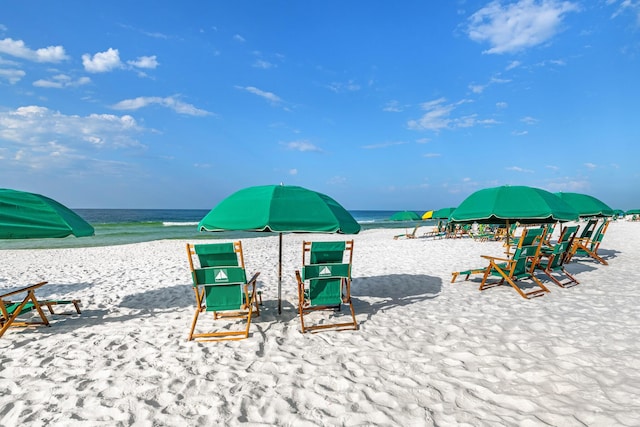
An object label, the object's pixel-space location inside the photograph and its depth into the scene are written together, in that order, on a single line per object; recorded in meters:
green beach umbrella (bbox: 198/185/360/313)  4.09
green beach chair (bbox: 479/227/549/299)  6.35
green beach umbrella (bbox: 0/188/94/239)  3.75
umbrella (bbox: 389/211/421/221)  20.72
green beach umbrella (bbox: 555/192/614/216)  9.95
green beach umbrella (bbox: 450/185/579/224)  6.20
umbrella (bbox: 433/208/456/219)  18.97
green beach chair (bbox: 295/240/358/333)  4.74
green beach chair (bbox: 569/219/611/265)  9.38
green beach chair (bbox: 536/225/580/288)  7.02
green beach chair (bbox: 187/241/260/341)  4.42
